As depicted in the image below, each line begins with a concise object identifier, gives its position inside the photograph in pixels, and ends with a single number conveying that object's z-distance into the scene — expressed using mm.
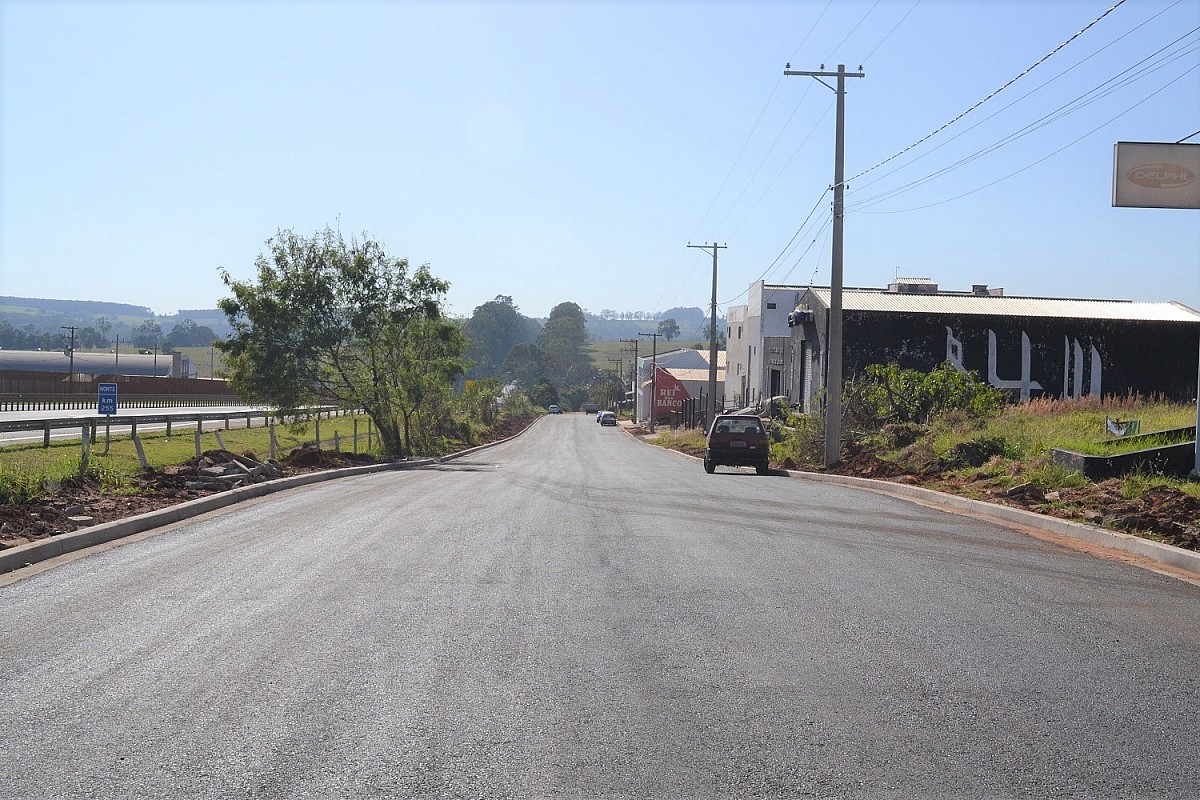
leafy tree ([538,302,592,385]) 189012
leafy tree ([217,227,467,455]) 35344
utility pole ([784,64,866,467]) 27312
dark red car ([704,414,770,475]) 29047
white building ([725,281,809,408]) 63438
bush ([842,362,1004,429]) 29031
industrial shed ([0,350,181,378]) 132625
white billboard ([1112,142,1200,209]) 16609
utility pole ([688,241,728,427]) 50438
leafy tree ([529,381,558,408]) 158750
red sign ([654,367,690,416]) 98500
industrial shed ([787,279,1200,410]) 46125
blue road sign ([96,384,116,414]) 25812
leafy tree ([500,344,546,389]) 185875
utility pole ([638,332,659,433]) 93081
